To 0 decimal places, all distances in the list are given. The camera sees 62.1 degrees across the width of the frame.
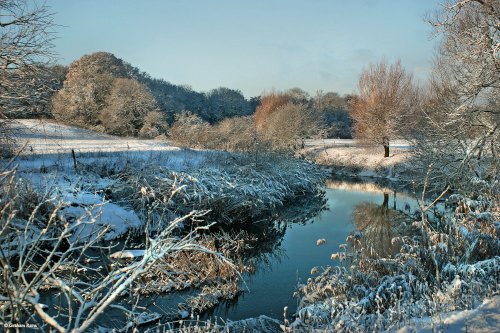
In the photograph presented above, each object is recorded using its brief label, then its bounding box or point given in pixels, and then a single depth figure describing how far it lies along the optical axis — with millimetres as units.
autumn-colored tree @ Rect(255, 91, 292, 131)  37062
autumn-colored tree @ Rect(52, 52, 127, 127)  30203
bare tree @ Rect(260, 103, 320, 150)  31719
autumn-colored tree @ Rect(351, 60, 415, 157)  25203
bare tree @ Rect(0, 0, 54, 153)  7355
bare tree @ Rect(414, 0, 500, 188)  9859
